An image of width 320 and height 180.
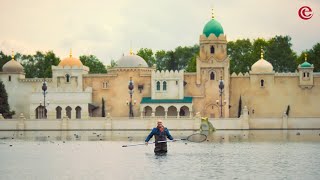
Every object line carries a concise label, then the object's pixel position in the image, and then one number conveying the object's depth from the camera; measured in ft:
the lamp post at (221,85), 328.19
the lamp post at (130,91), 334.24
